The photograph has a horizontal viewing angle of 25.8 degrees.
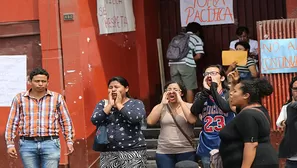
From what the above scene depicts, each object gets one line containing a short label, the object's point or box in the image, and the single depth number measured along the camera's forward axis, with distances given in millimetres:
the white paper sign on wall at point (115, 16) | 10353
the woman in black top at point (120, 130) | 7883
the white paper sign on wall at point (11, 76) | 10195
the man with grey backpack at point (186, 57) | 10609
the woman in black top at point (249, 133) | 6184
